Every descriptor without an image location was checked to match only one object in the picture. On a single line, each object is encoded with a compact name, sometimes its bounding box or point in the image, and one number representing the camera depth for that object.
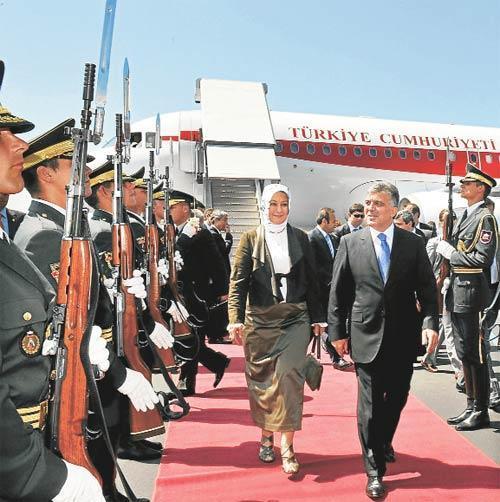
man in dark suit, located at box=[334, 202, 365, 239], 7.18
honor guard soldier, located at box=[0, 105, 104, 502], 1.41
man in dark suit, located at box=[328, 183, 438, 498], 3.54
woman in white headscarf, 3.86
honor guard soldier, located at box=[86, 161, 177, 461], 3.64
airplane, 15.49
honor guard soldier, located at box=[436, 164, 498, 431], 4.60
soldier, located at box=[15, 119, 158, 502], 2.68
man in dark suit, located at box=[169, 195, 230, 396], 5.81
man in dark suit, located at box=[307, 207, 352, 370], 6.86
